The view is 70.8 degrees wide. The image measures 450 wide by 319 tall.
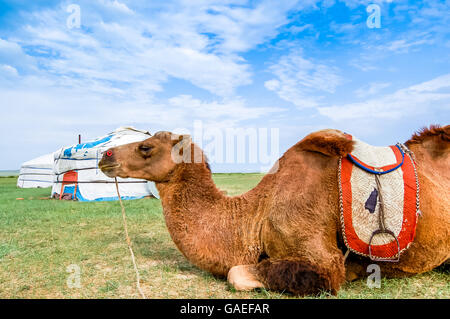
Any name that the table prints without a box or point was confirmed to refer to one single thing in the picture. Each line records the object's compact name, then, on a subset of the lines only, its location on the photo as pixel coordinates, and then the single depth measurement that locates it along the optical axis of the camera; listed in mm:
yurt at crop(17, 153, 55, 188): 25156
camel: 2850
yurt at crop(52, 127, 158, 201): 13461
